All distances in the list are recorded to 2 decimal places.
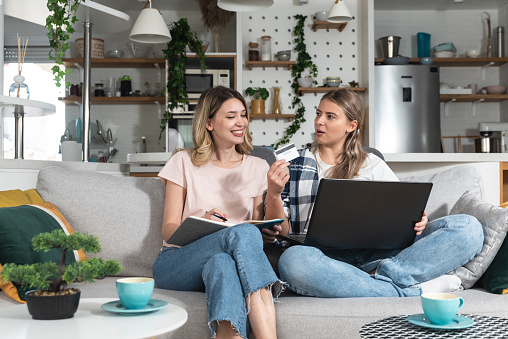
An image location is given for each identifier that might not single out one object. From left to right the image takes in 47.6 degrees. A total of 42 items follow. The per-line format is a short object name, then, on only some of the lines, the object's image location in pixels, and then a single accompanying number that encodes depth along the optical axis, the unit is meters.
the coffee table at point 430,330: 1.21
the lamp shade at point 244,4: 3.56
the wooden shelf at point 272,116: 6.03
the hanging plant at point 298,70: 6.07
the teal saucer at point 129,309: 1.28
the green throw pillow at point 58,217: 2.15
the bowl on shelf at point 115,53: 6.42
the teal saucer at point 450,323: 1.23
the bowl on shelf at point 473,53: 6.46
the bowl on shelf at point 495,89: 6.43
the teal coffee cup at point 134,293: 1.29
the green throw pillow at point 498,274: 1.96
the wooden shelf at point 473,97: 6.38
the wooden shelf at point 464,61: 6.41
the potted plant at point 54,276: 1.21
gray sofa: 1.80
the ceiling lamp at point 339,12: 5.06
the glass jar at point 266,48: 6.02
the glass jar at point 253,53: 6.02
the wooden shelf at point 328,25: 6.00
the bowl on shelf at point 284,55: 6.00
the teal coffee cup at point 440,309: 1.25
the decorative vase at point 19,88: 3.40
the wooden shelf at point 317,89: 5.92
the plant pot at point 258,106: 6.01
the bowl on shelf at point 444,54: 6.48
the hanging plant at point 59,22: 3.12
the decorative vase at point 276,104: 6.05
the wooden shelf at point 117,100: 6.40
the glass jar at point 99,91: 6.46
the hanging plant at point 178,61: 5.85
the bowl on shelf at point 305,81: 6.02
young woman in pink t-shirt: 1.72
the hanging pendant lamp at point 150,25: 4.08
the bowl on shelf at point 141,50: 6.62
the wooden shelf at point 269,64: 5.97
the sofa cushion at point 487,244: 2.03
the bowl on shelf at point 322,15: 5.93
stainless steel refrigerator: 6.07
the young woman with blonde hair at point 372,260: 1.93
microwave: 5.97
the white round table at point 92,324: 1.12
